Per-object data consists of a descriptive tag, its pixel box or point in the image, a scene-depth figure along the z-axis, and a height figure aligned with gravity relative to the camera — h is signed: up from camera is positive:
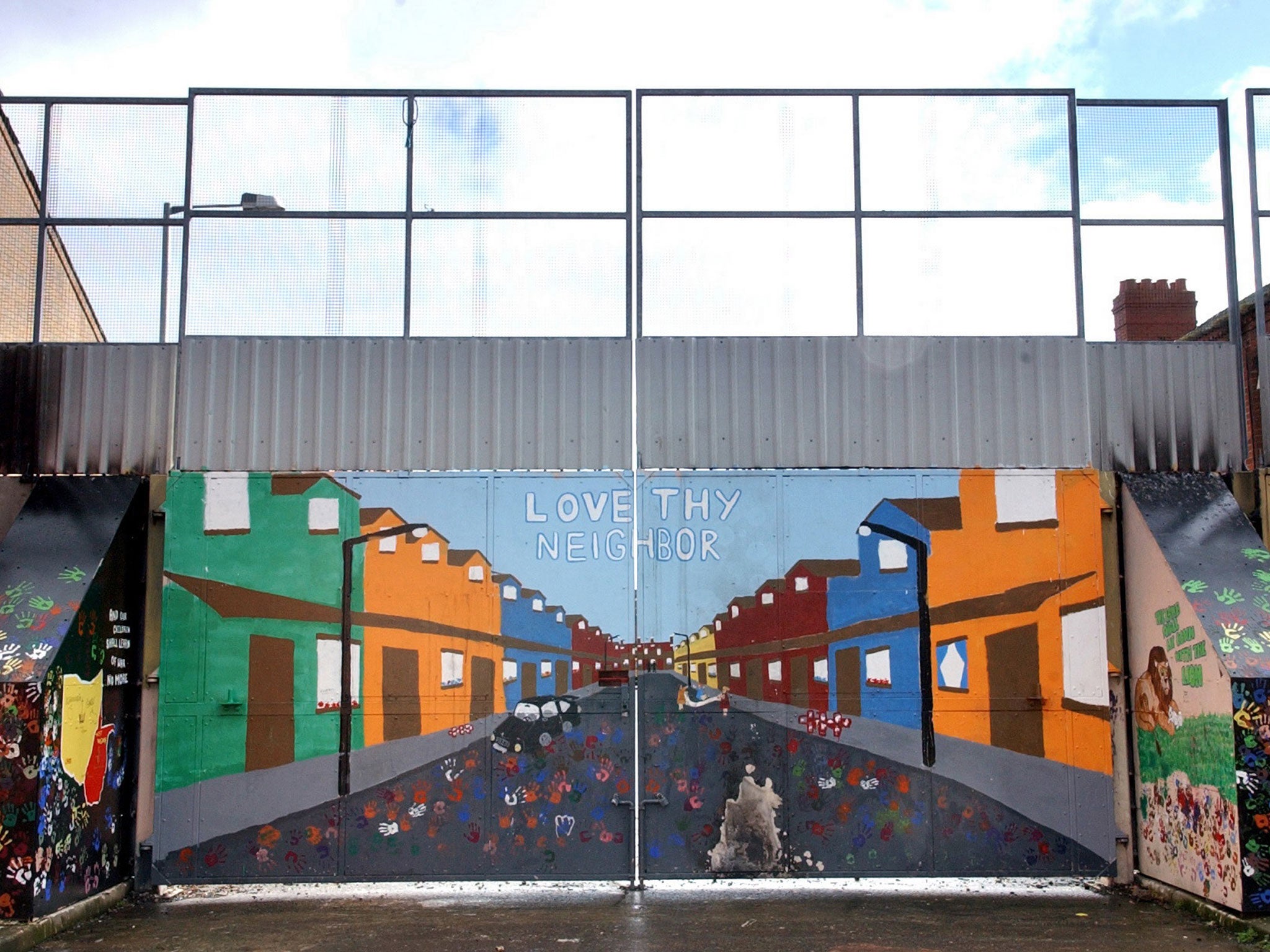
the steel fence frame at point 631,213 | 8.99 +3.08
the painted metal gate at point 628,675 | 8.27 -0.67
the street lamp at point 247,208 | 8.92 +3.07
